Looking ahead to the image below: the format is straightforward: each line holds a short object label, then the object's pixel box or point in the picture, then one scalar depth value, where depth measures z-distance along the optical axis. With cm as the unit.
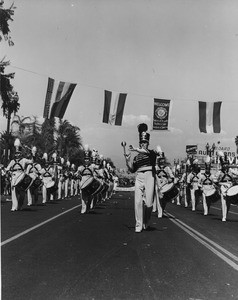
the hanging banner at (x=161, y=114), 2470
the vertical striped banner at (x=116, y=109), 2408
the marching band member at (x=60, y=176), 2855
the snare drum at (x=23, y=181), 1666
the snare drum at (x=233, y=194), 1435
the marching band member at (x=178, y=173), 2698
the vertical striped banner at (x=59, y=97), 2230
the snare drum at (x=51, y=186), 2308
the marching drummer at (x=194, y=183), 2097
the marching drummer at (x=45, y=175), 2326
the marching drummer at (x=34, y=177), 1967
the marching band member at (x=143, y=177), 1095
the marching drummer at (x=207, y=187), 1731
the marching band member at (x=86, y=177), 1662
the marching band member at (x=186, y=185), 2393
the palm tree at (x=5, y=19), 2541
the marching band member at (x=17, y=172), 1672
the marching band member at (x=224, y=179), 1512
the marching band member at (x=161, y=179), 1595
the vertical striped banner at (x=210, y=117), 2467
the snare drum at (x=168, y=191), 1664
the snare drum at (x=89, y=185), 1661
